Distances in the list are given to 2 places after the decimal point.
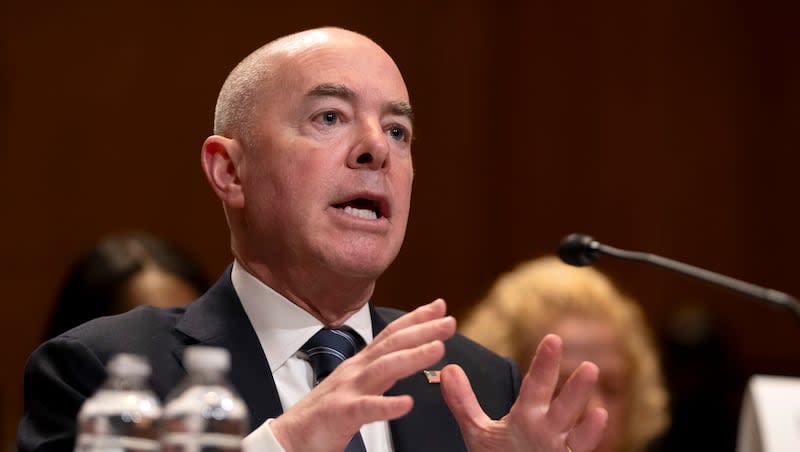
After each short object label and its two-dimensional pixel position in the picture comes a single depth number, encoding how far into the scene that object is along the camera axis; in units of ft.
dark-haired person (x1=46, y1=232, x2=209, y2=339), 13.41
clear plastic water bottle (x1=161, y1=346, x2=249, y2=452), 10.43
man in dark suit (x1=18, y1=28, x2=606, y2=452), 11.52
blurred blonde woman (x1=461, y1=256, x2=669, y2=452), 13.50
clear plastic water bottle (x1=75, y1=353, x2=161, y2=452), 10.49
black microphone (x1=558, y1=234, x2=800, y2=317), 11.14
